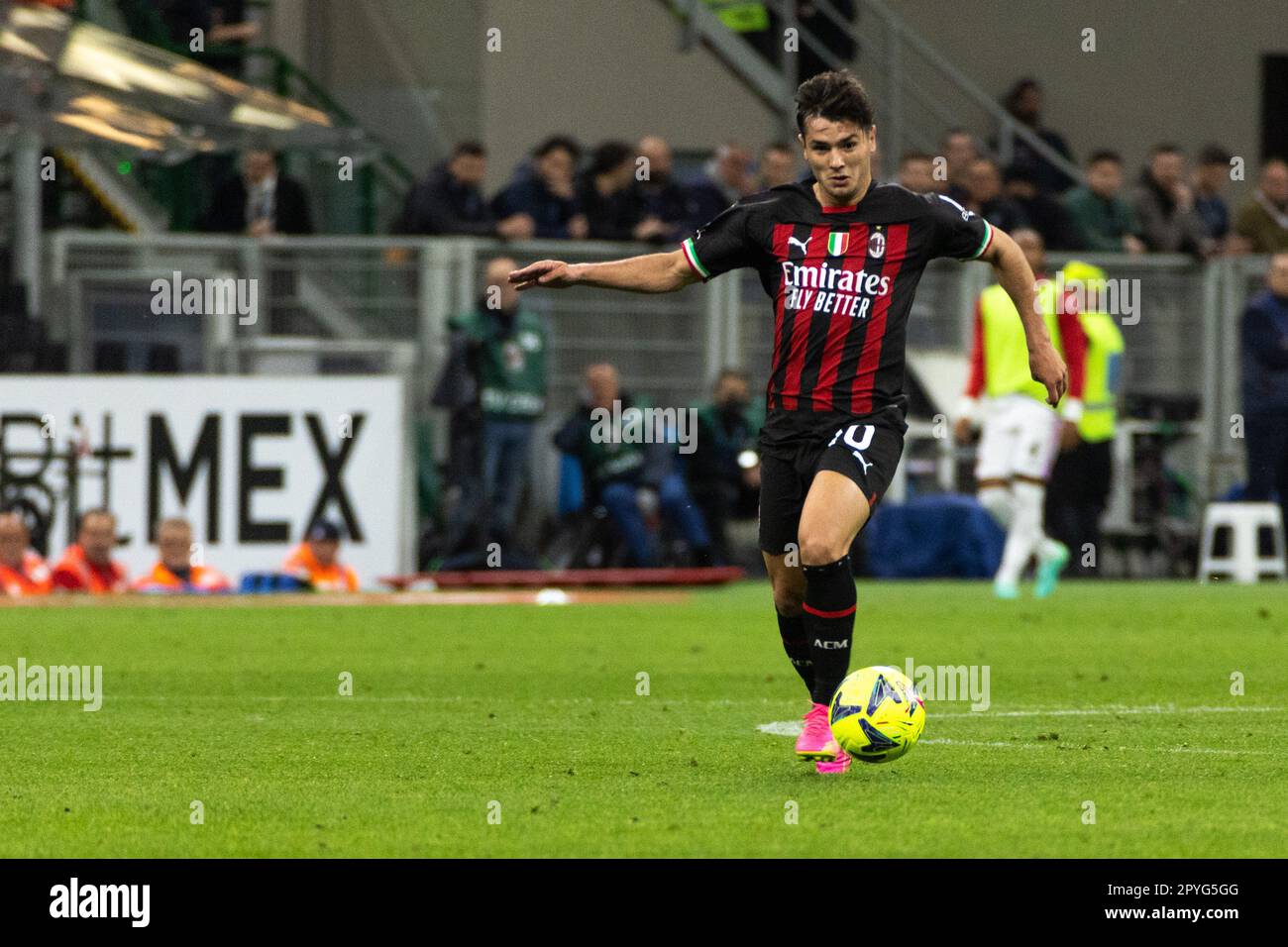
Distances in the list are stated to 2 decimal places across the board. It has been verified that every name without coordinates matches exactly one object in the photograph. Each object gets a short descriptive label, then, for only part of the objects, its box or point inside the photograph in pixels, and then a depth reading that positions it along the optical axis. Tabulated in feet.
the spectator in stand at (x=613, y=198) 61.41
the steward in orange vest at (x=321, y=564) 53.52
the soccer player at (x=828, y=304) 23.79
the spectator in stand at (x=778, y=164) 59.77
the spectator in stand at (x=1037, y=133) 72.33
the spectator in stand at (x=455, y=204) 60.54
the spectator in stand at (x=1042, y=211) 64.39
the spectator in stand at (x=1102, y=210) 65.10
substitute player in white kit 50.49
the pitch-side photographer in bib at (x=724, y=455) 58.49
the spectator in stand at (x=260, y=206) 61.52
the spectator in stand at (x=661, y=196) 61.46
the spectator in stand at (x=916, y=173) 59.11
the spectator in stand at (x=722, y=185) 61.41
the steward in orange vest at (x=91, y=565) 52.16
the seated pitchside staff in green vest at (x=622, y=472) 57.62
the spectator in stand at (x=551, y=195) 61.82
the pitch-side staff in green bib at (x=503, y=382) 57.11
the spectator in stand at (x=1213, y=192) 66.69
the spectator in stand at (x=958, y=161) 63.16
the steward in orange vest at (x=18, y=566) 51.03
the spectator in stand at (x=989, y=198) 61.82
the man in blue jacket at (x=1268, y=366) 57.88
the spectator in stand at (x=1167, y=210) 65.57
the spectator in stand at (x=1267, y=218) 66.03
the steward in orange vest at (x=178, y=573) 52.31
